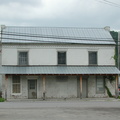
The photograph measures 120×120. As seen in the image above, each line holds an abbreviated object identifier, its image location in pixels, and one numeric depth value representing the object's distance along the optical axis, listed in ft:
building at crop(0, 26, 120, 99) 111.45
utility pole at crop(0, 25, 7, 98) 105.70
